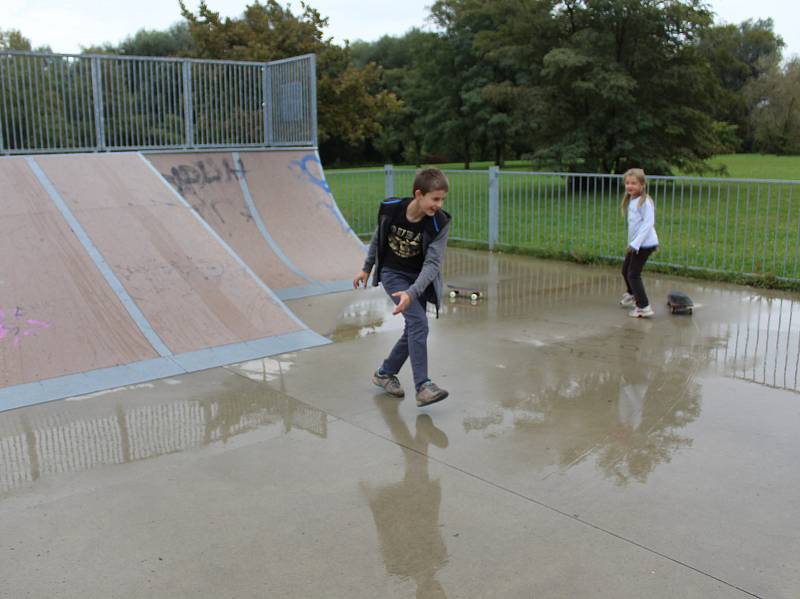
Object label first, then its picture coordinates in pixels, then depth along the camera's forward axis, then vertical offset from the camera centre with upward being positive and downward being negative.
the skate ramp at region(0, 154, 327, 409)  5.98 -1.13
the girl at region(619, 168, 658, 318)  8.02 -0.74
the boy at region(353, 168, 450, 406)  5.06 -0.65
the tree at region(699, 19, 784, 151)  21.22 +2.96
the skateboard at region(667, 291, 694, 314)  8.14 -1.49
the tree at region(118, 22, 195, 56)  53.69 +8.44
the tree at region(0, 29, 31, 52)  48.81 +7.87
